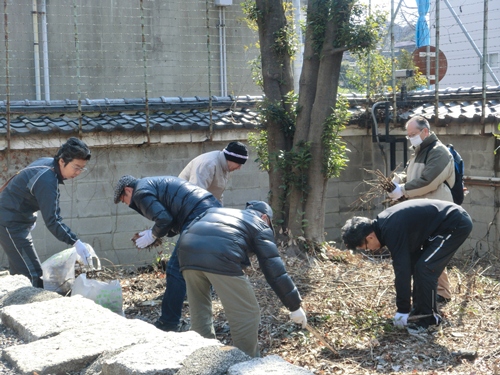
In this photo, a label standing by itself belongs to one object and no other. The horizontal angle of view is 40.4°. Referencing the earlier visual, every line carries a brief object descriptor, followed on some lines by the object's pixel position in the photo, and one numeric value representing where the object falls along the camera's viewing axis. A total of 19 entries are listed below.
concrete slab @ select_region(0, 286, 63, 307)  5.03
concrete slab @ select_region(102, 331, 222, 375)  3.30
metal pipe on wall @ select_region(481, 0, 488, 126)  9.30
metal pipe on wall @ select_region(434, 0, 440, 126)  9.79
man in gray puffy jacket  6.94
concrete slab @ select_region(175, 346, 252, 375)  3.27
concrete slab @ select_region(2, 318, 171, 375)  3.66
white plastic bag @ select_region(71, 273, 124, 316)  6.09
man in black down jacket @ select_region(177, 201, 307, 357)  4.67
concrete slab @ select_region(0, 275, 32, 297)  5.35
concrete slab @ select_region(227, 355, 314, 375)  3.16
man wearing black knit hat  7.31
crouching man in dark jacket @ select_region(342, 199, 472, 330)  5.70
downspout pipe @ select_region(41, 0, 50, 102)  11.26
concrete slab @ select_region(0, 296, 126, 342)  4.25
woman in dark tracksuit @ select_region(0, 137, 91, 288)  5.93
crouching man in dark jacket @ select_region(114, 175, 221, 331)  5.68
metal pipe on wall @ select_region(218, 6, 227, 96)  12.82
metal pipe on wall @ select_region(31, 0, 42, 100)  11.16
